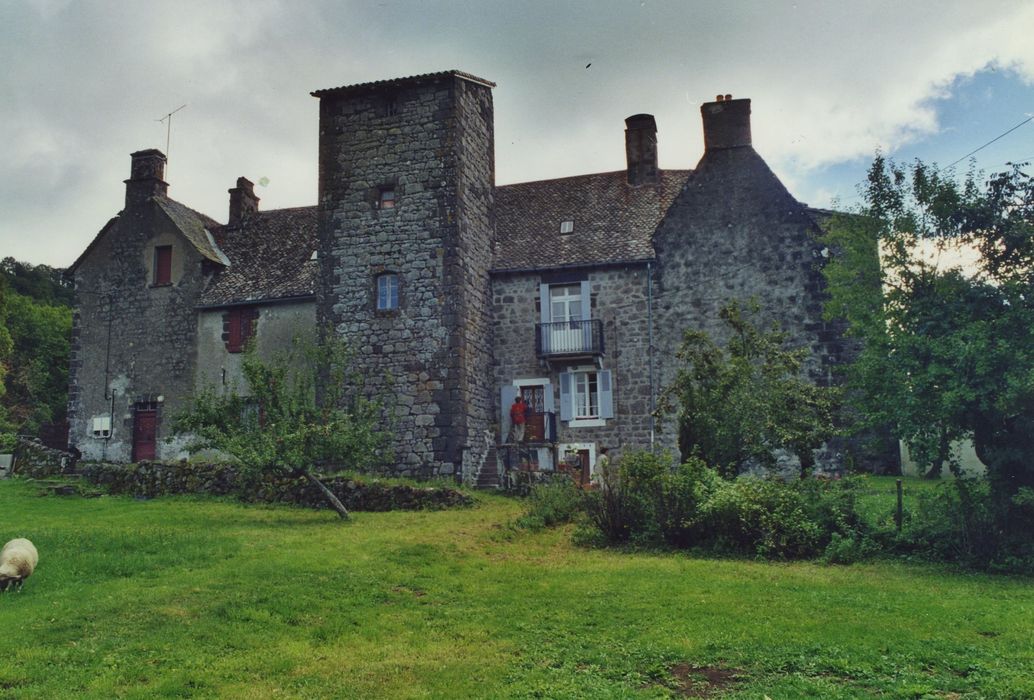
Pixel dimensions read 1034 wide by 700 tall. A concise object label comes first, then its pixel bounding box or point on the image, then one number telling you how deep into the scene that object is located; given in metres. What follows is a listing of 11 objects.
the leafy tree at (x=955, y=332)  12.34
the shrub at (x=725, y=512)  13.56
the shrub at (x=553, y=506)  16.23
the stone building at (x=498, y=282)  22.48
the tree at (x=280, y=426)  16.09
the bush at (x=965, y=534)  12.41
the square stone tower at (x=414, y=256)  22.03
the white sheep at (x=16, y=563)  10.77
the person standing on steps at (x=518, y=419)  23.00
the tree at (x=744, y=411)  15.96
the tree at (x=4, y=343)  30.72
